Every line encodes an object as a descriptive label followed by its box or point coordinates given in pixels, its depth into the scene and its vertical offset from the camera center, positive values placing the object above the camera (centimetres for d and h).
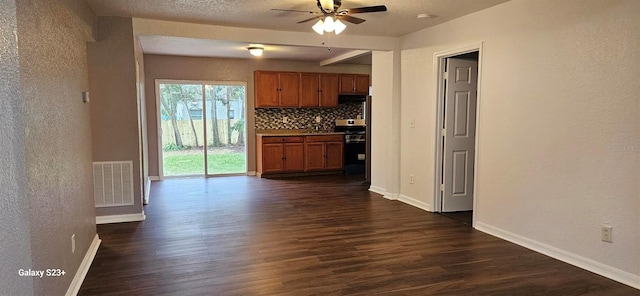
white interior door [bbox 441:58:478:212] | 500 -19
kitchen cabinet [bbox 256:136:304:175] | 799 -71
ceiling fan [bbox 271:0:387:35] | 365 +97
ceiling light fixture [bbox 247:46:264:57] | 650 +109
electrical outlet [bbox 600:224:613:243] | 314 -89
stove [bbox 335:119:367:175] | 845 -70
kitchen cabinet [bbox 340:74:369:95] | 871 +74
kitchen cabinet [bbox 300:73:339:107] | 842 +60
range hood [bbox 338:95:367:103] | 885 +44
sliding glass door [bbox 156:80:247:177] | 788 -19
